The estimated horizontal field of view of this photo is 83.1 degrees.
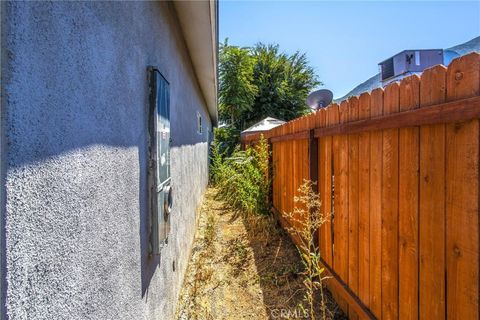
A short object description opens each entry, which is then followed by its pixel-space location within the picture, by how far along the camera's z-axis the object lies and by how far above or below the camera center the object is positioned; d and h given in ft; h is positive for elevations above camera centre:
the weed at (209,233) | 13.79 -4.07
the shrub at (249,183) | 16.75 -1.86
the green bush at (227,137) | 47.01 +3.37
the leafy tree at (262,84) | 51.47 +16.00
